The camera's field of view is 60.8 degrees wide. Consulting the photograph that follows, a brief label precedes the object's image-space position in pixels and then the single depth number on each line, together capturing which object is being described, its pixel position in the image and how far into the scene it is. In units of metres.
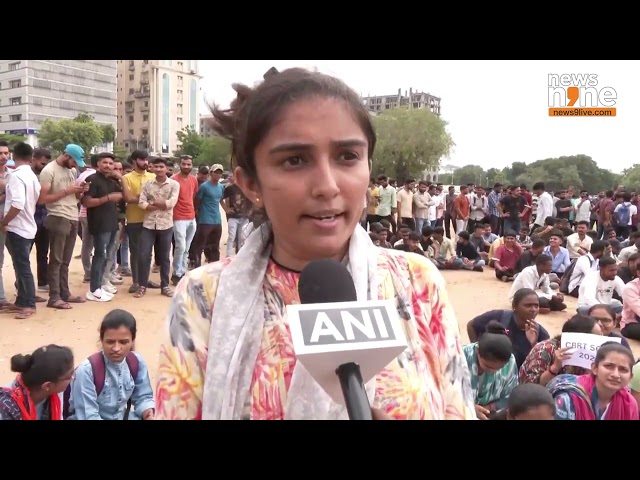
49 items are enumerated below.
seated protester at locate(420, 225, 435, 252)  10.73
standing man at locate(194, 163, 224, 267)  8.01
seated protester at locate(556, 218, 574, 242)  11.47
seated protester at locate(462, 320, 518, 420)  3.75
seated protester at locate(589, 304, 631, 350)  5.08
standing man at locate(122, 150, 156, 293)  6.76
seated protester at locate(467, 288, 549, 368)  4.69
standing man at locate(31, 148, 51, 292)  6.39
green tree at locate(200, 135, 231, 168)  53.08
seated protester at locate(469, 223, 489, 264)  11.27
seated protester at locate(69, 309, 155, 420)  3.30
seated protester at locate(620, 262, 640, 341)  6.34
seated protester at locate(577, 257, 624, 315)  7.02
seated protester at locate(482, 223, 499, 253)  11.27
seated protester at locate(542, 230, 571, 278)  9.11
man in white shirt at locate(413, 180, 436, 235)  12.76
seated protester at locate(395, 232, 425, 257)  9.19
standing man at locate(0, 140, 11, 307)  5.77
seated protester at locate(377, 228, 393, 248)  8.43
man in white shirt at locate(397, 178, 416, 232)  12.55
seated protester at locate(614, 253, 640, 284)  7.46
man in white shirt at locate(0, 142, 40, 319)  5.59
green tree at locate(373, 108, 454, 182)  42.84
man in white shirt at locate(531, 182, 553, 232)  13.25
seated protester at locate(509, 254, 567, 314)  7.46
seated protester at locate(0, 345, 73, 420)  2.97
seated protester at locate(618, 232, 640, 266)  8.75
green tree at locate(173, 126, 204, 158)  56.12
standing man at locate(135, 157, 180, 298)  6.72
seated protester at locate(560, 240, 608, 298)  8.15
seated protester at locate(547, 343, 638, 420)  3.17
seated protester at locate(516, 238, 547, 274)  8.73
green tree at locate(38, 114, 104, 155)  51.69
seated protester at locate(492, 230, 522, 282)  9.52
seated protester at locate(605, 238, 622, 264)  10.04
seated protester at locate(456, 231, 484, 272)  10.40
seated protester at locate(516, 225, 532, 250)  10.68
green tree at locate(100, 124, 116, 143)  56.06
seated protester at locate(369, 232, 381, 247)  8.20
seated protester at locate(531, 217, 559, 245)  10.62
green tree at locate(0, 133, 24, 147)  45.34
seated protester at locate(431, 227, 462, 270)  10.36
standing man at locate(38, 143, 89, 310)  6.05
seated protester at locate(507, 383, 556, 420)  2.78
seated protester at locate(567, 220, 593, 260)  9.65
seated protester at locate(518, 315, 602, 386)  3.92
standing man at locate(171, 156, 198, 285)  7.35
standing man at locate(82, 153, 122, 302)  6.34
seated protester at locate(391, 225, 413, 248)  9.52
